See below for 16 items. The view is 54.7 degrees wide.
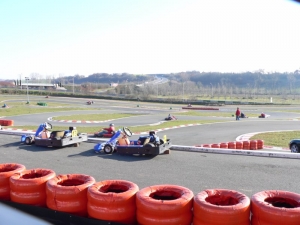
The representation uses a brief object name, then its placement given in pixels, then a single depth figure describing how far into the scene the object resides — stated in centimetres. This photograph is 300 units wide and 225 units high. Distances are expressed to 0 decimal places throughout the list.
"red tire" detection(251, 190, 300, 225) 344
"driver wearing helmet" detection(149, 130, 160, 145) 880
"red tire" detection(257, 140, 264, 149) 1228
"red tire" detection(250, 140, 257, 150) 1213
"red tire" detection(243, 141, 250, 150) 1211
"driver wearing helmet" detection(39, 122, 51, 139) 1066
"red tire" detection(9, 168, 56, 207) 481
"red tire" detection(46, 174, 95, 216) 443
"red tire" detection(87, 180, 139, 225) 408
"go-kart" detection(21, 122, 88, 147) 1001
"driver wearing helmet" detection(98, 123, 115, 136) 1535
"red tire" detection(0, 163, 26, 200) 518
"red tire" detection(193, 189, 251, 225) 358
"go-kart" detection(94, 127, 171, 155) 857
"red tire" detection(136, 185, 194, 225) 380
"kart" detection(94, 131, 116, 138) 1524
